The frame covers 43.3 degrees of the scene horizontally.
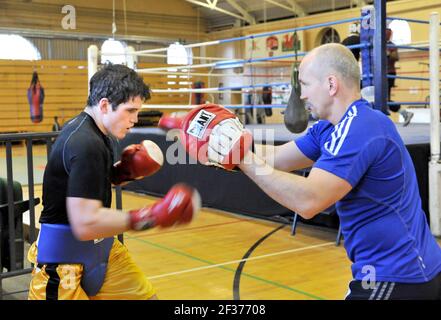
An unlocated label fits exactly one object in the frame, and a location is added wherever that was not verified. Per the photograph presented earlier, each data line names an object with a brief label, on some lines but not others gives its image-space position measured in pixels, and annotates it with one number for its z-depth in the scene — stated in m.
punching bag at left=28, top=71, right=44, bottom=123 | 13.60
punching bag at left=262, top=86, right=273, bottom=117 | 13.53
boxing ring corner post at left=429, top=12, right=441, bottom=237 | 4.41
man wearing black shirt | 1.70
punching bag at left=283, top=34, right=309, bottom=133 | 4.45
